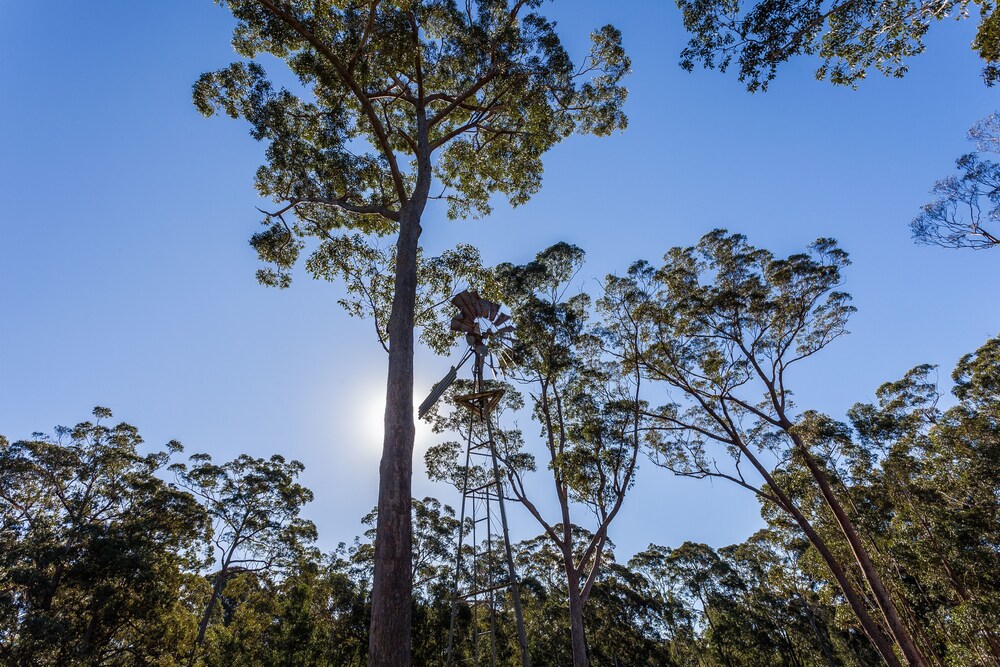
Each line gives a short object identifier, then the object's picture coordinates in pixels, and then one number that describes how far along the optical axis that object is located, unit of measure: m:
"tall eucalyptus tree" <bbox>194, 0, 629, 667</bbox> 8.30
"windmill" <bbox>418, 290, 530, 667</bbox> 8.39
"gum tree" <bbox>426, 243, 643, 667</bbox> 12.68
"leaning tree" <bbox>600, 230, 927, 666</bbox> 14.40
